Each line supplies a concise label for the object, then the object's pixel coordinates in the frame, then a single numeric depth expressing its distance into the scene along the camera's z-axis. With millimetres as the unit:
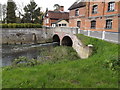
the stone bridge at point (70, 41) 13661
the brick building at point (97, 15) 17188
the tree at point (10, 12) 39938
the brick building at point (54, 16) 38212
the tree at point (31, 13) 47625
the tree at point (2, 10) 54475
